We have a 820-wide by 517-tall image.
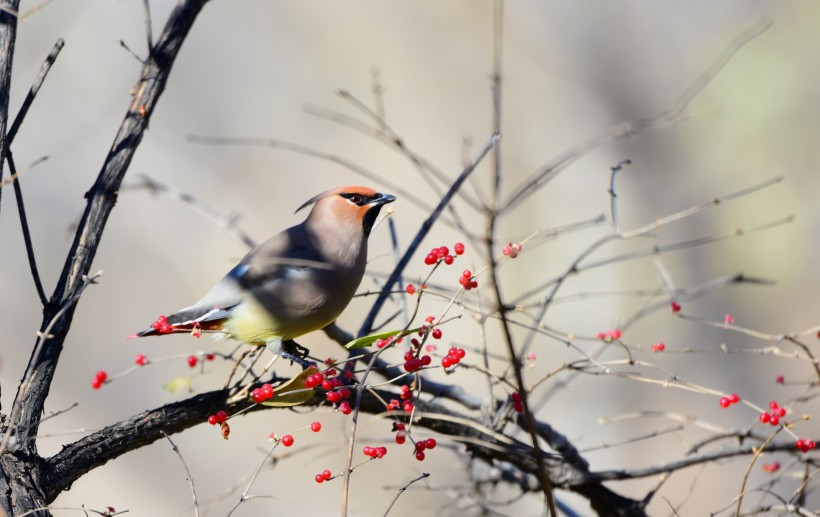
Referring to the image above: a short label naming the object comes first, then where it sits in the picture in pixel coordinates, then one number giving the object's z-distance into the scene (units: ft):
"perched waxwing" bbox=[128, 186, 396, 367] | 16.30
